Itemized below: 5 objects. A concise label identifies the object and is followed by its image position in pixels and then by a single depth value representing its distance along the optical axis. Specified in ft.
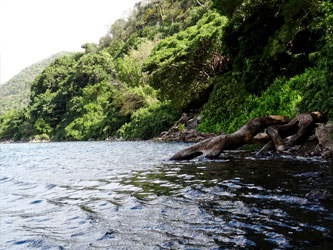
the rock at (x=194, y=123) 101.77
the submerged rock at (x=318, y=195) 17.24
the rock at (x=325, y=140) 32.50
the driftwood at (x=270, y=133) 38.15
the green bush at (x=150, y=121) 127.49
